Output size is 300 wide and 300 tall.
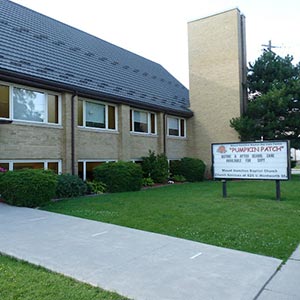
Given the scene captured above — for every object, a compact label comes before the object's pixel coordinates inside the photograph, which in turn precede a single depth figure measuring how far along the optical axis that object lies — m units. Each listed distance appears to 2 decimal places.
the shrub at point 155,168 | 18.72
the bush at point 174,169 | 21.33
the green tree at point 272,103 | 21.30
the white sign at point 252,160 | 11.46
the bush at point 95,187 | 14.34
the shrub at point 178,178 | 20.67
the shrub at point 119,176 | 14.60
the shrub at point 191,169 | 21.06
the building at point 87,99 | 13.54
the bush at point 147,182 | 17.93
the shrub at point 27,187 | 9.89
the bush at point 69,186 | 12.73
